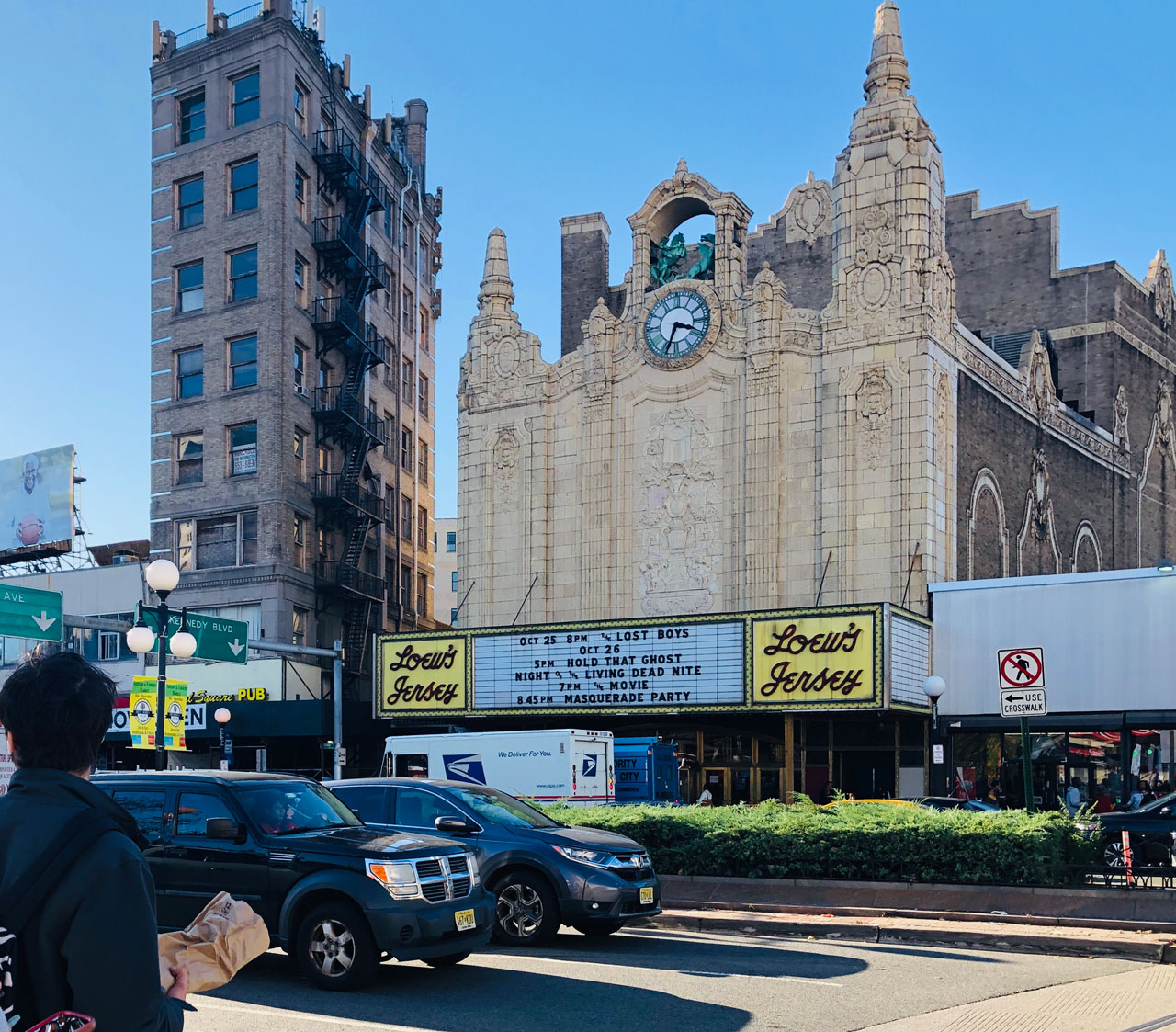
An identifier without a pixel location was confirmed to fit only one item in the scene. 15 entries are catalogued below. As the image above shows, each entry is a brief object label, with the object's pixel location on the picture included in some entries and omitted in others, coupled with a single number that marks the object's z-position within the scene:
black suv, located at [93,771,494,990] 12.05
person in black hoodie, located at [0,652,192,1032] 3.57
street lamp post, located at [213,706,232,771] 40.38
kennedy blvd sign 29.88
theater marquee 33.28
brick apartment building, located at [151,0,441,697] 51.72
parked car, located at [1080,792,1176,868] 22.72
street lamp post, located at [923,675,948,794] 28.06
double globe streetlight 20.48
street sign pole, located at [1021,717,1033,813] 19.48
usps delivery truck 28.88
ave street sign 27.25
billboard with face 61.28
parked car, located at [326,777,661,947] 14.71
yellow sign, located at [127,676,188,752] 25.89
